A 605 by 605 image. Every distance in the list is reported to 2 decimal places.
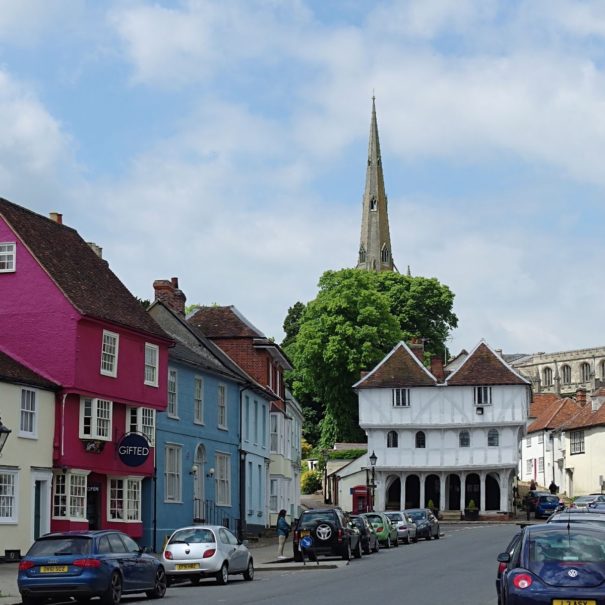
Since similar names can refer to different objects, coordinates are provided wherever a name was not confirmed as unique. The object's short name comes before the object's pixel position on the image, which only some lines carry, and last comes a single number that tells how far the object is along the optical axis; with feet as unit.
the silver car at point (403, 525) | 166.30
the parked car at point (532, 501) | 251.39
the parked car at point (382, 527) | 155.43
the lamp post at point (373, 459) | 201.26
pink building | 118.83
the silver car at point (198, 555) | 96.03
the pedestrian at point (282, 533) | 133.08
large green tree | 294.87
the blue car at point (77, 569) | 75.82
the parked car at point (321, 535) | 122.83
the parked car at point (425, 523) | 179.83
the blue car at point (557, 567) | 52.19
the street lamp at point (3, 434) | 76.89
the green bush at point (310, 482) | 305.94
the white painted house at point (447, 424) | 269.23
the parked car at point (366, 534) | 138.00
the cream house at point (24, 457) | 109.50
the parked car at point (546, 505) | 243.40
